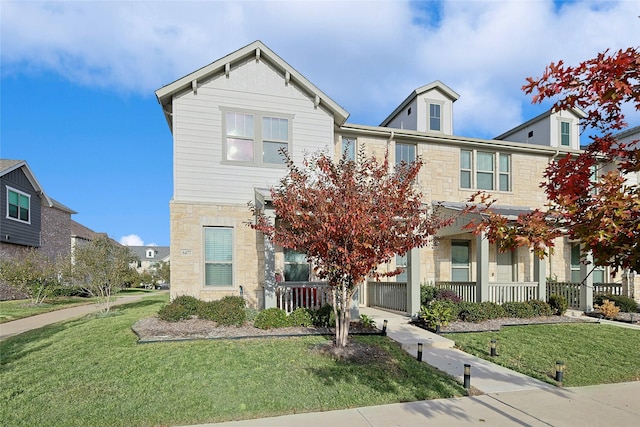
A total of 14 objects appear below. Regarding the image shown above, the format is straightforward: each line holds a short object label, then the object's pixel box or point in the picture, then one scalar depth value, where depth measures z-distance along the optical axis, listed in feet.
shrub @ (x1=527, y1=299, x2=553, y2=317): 38.93
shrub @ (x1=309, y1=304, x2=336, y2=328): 31.40
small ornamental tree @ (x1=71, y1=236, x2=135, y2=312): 42.37
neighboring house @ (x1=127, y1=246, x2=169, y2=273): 239.50
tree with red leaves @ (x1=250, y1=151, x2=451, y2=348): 22.49
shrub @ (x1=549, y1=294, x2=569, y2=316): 39.75
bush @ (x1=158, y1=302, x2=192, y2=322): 31.96
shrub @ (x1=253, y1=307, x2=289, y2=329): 30.20
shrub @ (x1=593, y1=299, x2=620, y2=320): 40.42
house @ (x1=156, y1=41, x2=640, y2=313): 36.22
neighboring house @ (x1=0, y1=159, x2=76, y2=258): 68.69
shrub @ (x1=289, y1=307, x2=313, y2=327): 31.12
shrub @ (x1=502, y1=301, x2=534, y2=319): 38.06
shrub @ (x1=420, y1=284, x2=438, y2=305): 40.62
